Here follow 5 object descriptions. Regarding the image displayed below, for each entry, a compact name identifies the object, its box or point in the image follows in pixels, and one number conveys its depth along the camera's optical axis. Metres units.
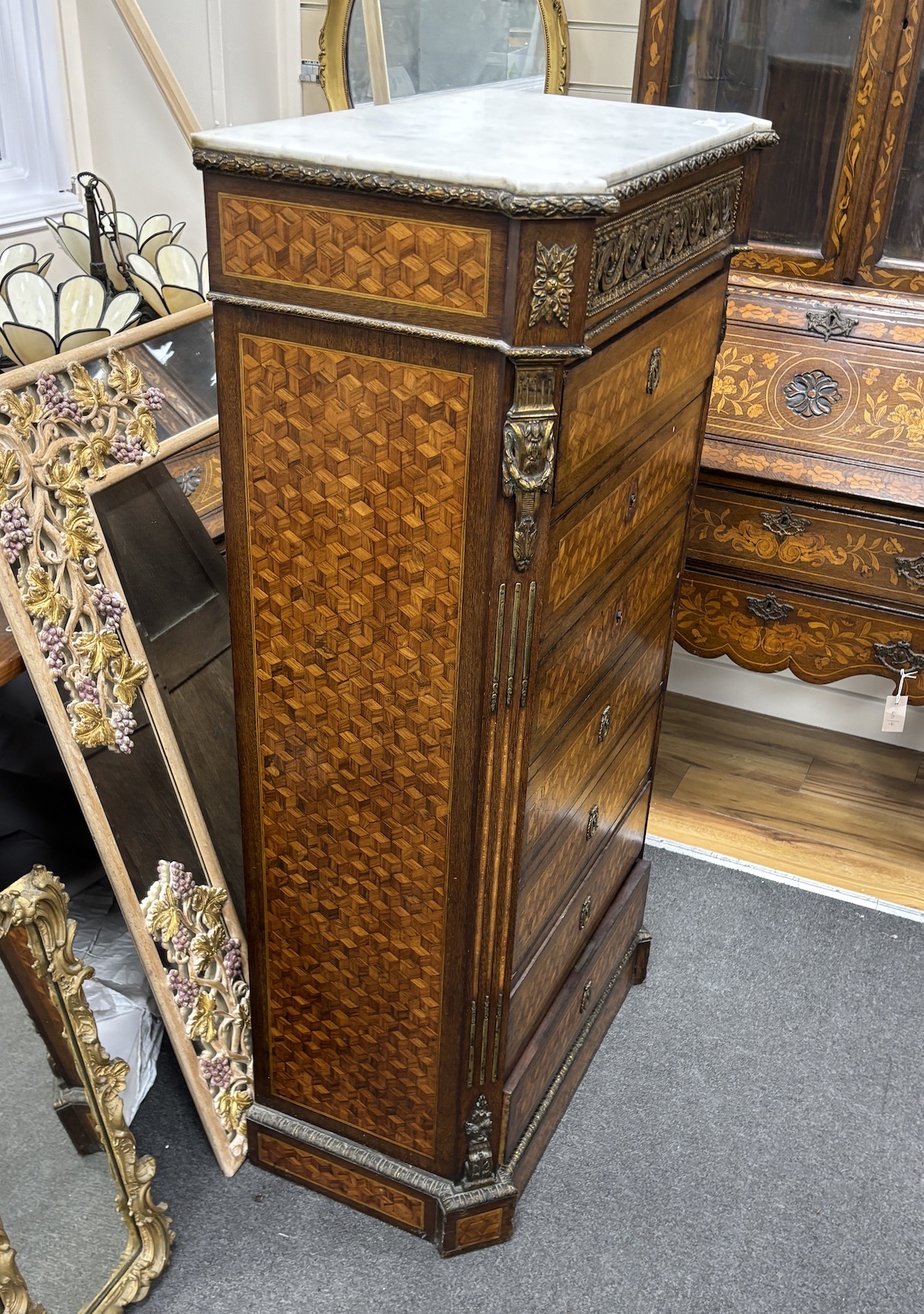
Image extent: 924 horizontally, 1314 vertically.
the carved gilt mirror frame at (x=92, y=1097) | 1.57
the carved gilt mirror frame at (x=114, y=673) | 1.68
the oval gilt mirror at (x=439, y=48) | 3.14
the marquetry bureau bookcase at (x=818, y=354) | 2.51
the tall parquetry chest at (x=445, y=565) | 1.29
